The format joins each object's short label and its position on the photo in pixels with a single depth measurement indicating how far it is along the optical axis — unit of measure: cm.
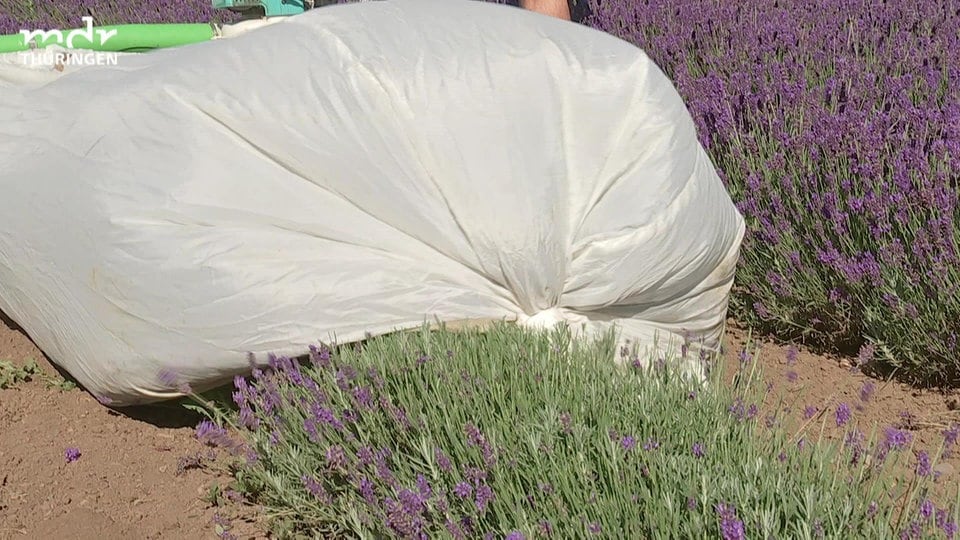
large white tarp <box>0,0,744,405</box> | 196
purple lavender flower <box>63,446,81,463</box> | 208
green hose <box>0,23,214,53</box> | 297
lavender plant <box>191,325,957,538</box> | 140
